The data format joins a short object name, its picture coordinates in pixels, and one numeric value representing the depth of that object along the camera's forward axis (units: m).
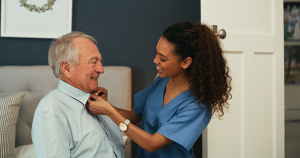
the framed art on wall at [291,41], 2.28
